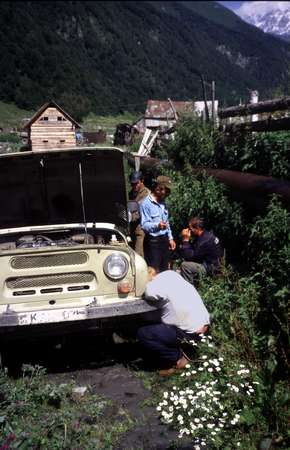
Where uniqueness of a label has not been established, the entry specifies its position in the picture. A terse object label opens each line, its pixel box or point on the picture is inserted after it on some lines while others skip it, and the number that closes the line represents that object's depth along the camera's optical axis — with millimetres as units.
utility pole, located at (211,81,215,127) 11872
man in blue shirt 6988
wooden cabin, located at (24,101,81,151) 36938
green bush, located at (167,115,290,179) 7109
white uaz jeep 4527
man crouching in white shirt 4621
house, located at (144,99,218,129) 58469
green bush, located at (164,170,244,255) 7072
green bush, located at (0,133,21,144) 33031
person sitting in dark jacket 6203
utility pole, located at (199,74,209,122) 12281
